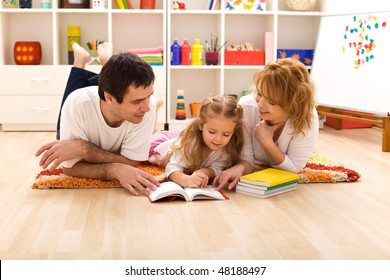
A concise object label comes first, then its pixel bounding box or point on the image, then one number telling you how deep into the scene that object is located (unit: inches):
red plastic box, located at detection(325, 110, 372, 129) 180.9
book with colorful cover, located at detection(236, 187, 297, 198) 97.2
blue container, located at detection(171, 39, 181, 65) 177.9
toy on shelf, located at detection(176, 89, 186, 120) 180.1
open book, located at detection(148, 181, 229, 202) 93.1
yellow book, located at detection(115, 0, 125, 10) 177.0
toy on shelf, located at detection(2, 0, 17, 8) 177.8
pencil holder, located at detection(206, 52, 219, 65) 180.1
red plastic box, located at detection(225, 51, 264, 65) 182.1
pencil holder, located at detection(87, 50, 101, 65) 174.7
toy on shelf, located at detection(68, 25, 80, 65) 179.6
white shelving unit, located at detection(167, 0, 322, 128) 188.2
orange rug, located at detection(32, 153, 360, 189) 102.0
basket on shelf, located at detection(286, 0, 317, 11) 184.1
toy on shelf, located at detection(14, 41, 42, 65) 174.6
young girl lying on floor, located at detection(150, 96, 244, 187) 98.7
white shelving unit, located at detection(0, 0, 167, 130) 172.1
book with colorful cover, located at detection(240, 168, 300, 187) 97.1
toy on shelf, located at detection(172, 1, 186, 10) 178.9
